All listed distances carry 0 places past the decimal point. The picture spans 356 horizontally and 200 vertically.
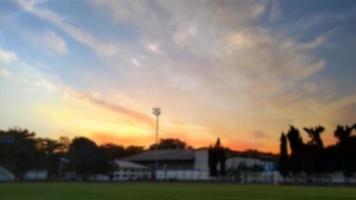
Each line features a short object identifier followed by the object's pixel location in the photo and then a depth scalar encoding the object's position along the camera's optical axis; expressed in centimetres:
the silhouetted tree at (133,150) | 10038
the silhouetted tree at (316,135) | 5743
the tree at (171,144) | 10666
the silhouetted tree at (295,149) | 5788
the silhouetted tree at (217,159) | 6850
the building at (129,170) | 7560
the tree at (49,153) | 6812
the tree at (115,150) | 9508
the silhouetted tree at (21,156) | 6206
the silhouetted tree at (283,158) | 5894
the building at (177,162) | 6919
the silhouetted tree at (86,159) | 6366
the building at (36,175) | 6006
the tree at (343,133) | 5528
